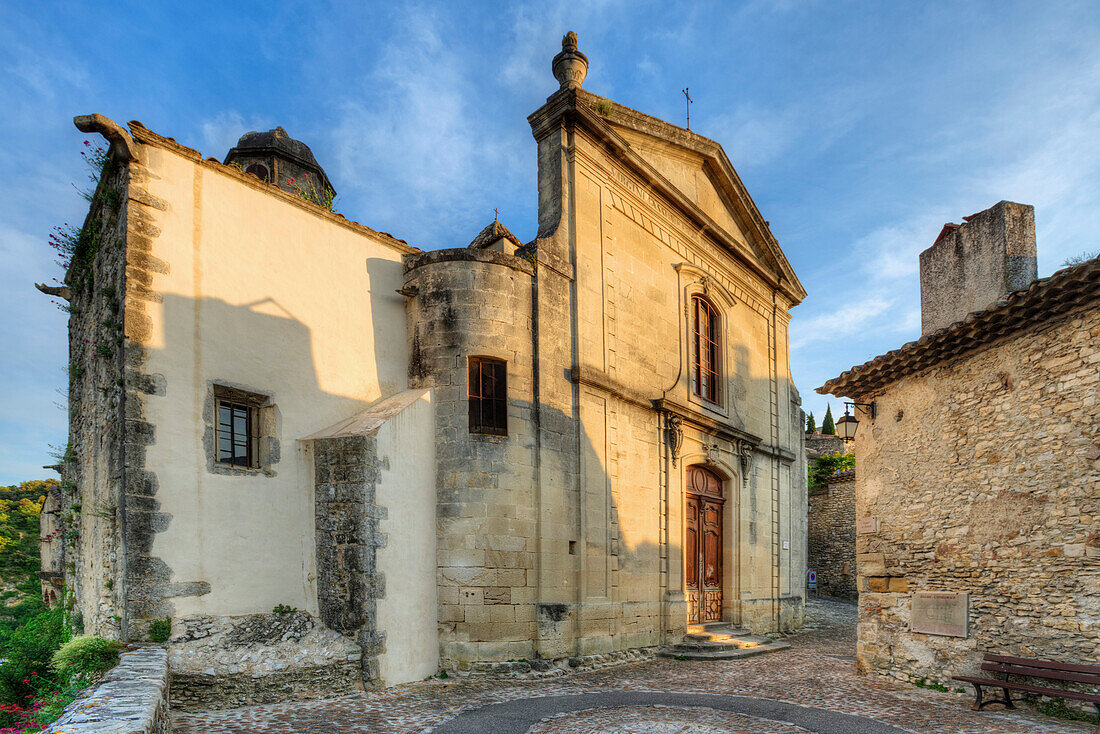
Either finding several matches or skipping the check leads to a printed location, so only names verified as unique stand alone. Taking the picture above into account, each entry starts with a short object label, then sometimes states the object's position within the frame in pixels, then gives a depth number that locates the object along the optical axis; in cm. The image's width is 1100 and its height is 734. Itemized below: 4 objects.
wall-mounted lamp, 938
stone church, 688
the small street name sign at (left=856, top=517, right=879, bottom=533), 878
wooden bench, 585
